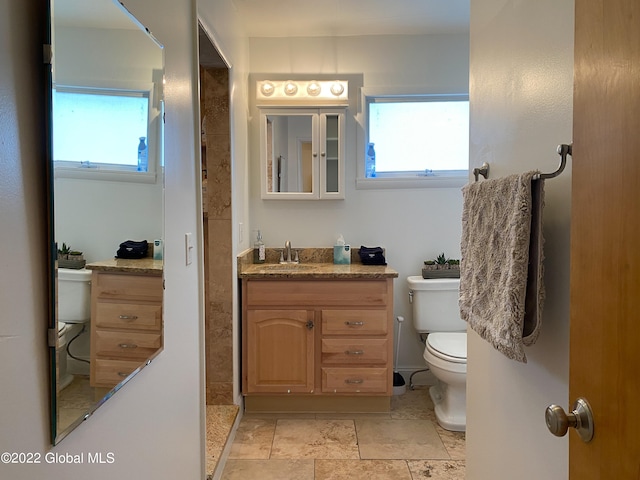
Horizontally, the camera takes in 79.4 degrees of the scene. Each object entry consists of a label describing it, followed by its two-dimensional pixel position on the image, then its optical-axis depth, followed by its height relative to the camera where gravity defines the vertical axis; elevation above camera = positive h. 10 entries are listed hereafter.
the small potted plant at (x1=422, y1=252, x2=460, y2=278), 2.69 -0.26
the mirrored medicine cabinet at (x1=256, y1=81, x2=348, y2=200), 2.68 +0.66
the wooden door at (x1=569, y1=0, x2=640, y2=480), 0.51 -0.01
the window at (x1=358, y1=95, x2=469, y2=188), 2.81 +0.68
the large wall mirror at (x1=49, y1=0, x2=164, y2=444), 0.67 +0.06
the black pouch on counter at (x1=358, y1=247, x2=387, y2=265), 2.70 -0.17
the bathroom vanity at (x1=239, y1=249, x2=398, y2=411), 2.34 -0.62
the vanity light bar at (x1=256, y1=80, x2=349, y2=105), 2.67 +0.97
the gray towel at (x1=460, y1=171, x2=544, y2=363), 0.91 -0.09
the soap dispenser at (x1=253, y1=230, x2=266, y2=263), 2.75 -0.13
